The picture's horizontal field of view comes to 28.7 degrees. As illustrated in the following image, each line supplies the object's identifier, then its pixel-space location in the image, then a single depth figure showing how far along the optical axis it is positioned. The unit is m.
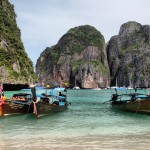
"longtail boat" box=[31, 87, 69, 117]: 24.99
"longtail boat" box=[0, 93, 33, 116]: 26.28
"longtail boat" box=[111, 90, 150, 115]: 26.45
